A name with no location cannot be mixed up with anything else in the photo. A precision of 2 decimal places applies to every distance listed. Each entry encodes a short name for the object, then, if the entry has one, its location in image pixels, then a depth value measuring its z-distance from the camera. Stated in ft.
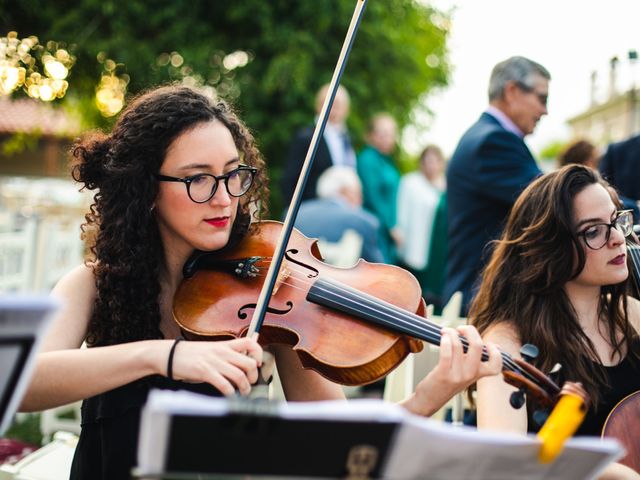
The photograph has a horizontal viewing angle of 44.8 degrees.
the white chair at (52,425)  11.09
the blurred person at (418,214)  21.42
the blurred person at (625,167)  12.70
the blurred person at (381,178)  21.44
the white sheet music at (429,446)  3.18
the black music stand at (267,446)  3.23
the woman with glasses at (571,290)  6.71
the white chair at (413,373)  8.03
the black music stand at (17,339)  2.99
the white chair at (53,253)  15.53
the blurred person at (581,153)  14.82
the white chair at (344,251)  14.40
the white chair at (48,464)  6.54
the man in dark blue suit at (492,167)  10.74
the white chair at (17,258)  14.20
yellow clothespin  3.48
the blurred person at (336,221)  15.65
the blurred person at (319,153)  18.93
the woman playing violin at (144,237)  5.93
